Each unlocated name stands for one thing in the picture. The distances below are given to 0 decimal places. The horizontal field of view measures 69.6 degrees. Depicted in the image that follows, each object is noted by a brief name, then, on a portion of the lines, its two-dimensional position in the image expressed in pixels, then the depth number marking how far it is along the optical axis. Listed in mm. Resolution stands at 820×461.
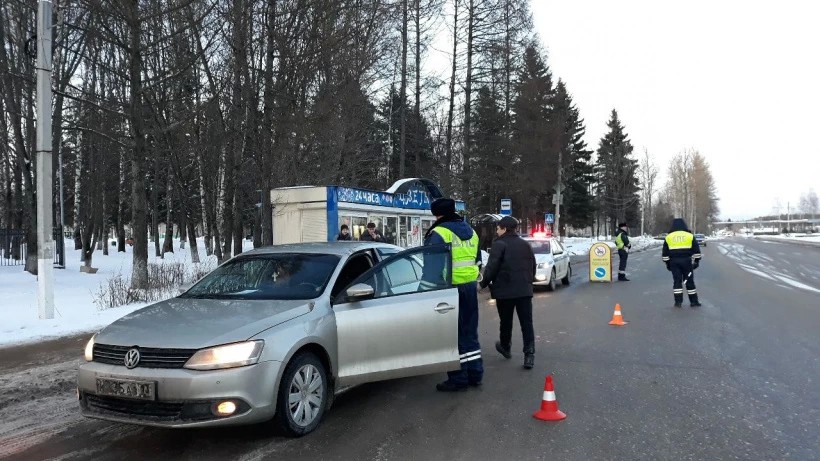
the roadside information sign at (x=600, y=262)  17406
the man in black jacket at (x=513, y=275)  6629
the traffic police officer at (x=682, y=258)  11812
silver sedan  4035
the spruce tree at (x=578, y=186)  59250
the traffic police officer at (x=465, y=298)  5820
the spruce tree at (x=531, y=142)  37188
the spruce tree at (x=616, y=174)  77125
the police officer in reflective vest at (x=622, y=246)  17969
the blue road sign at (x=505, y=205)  26094
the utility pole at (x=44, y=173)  10148
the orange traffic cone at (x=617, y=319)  9641
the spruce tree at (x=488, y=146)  35000
